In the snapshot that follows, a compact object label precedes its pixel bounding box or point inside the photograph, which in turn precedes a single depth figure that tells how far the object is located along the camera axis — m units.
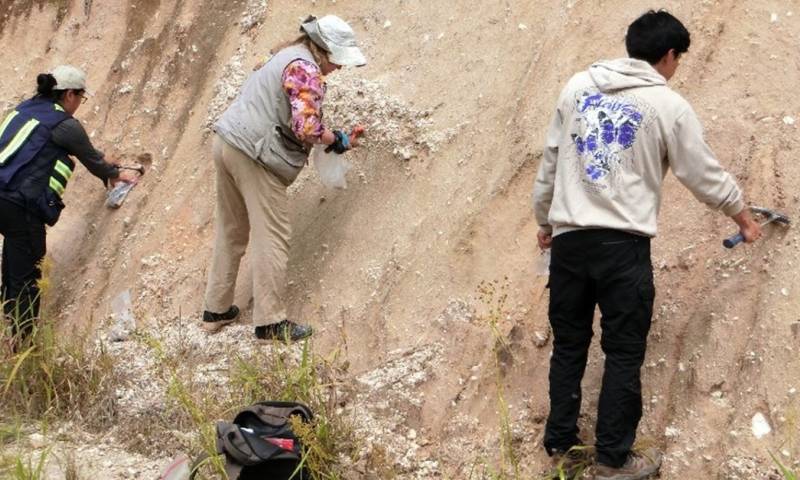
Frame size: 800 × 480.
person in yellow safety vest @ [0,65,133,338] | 5.96
